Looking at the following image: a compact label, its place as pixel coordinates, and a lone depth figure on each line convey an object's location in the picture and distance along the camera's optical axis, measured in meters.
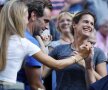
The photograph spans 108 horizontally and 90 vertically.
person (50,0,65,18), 11.80
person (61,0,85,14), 11.89
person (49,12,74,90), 10.30
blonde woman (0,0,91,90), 6.89
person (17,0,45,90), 7.25
